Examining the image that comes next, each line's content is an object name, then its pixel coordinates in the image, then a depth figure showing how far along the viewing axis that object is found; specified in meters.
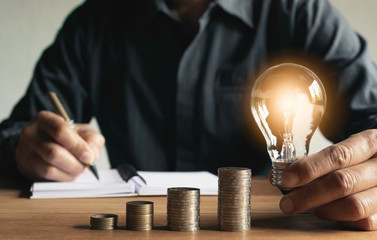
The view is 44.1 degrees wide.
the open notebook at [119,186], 0.91
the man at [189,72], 1.43
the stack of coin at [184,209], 0.63
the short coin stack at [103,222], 0.64
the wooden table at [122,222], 0.61
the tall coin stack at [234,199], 0.63
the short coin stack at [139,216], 0.64
